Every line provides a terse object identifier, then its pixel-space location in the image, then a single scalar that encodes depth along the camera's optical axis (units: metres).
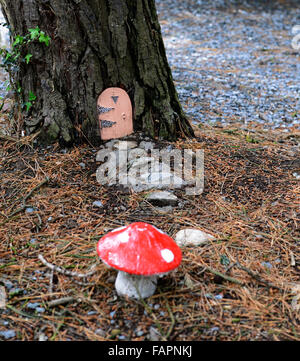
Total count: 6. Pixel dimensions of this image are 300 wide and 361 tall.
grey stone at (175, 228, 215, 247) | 2.46
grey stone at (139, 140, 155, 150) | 3.36
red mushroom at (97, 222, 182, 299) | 1.85
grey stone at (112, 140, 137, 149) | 3.31
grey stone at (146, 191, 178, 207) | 2.83
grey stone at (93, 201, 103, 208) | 2.80
